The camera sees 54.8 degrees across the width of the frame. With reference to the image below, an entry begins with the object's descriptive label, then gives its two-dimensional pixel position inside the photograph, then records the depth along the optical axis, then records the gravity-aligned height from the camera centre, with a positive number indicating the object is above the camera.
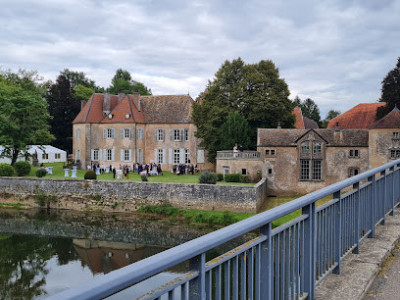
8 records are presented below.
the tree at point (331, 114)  109.72 +10.12
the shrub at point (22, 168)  35.25 -1.46
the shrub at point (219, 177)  31.81 -2.20
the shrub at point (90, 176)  31.00 -1.98
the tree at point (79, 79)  71.19 +13.73
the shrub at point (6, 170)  33.47 -1.55
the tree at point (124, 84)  66.96 +12.19
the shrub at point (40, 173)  33.34 -1.83
